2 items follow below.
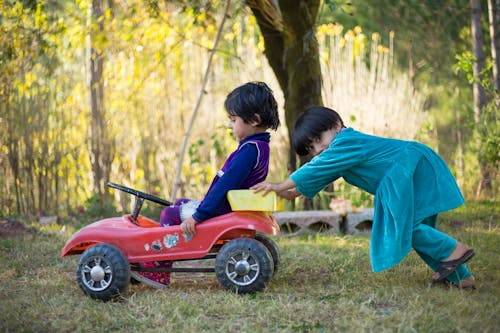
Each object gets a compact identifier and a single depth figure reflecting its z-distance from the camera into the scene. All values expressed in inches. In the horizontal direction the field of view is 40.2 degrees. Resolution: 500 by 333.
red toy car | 140.2
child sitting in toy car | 143.0
